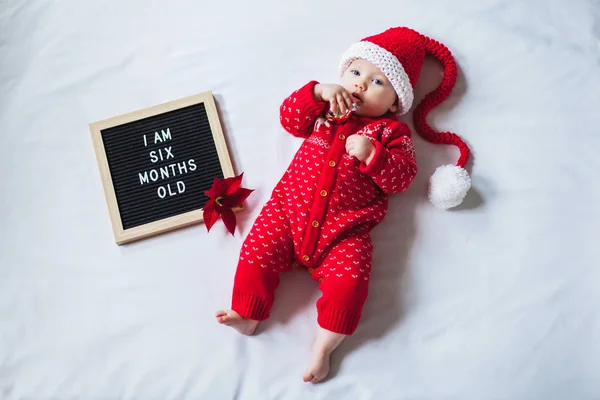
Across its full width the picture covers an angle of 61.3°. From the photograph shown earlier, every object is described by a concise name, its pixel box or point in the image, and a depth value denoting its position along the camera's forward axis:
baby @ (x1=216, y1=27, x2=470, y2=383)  1.05
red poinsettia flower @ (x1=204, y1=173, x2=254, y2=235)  1.15
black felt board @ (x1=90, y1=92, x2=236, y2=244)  1.18
